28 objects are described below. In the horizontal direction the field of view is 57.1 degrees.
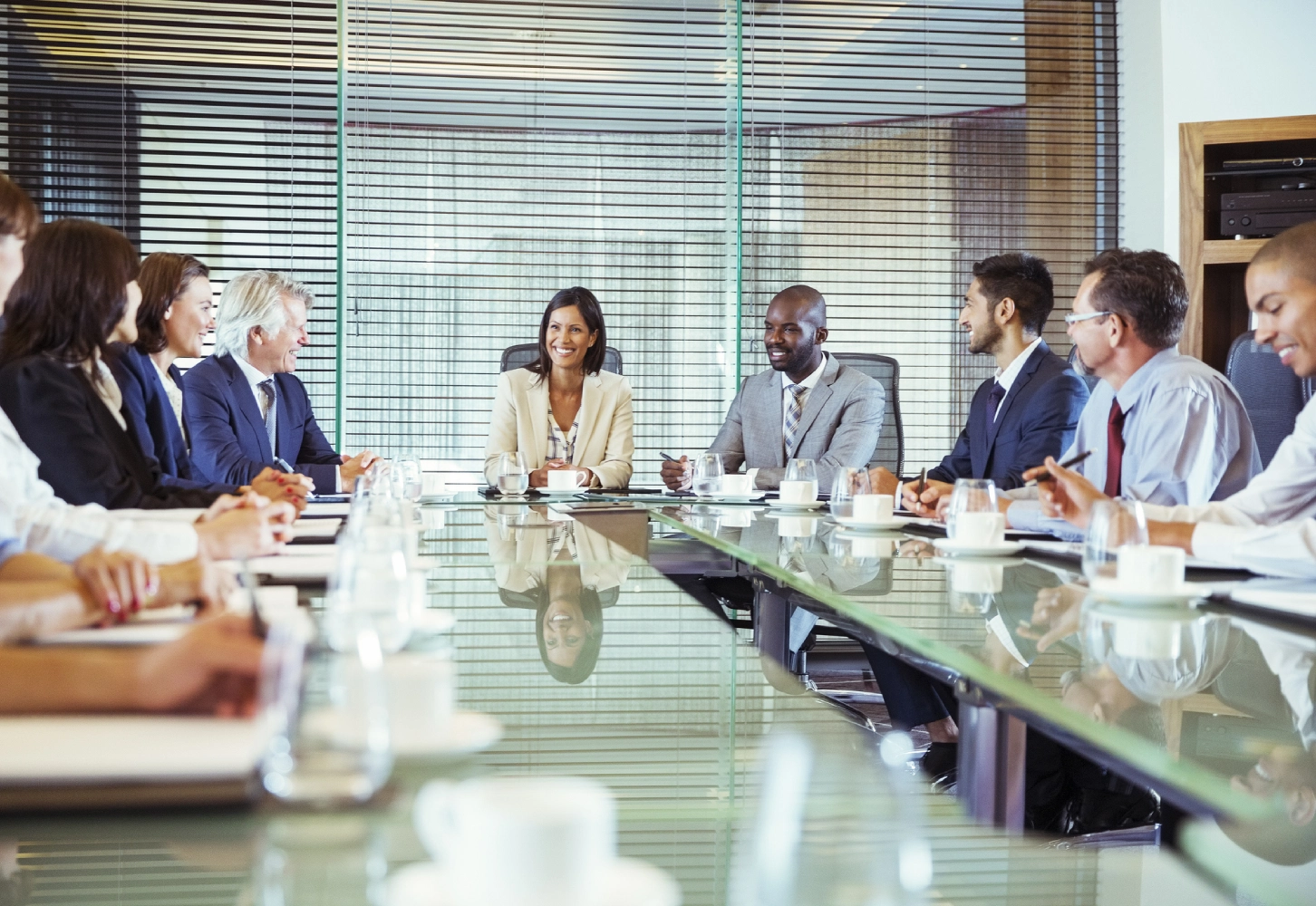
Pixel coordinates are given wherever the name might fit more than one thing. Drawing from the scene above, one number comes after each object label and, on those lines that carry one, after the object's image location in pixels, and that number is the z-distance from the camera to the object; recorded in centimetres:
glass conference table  82
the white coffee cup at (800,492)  298
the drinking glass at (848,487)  251
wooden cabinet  423
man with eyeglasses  260
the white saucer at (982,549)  199
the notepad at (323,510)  260
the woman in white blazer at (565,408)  418
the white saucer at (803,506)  297
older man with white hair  352
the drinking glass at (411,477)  293
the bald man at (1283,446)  208
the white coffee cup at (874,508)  248
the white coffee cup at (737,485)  329
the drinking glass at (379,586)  101
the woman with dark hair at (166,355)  263
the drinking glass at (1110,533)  153
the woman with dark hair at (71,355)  219
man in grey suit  405
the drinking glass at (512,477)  350
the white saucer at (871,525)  245
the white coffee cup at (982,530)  202
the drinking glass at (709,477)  330
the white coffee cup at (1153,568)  146
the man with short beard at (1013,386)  334
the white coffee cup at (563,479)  355
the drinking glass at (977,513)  202
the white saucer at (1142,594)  145
